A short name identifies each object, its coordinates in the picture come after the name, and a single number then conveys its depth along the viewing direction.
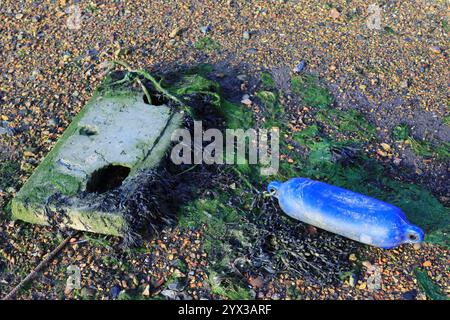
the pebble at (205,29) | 5.35
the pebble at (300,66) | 4.98
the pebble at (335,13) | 5.53
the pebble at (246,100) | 4.70
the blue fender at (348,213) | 3.43
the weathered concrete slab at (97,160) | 3.76
